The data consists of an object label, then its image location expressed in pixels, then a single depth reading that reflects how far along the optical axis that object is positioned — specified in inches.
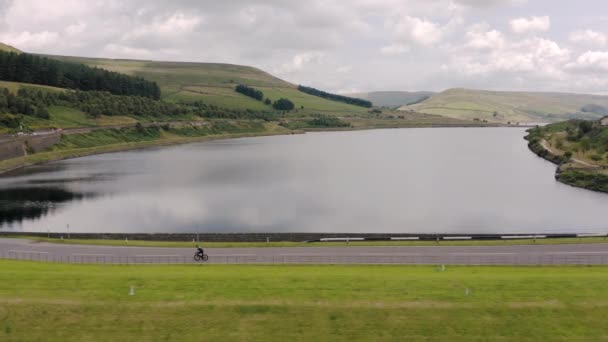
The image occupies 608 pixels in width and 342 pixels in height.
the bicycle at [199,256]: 1723.9
